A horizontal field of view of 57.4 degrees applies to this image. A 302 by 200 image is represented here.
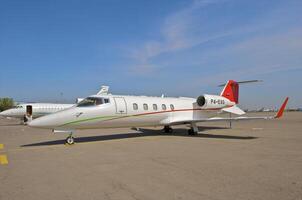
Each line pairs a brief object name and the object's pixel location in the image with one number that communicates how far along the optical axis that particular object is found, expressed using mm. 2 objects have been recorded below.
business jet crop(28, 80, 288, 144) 12656
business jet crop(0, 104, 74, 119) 33125
